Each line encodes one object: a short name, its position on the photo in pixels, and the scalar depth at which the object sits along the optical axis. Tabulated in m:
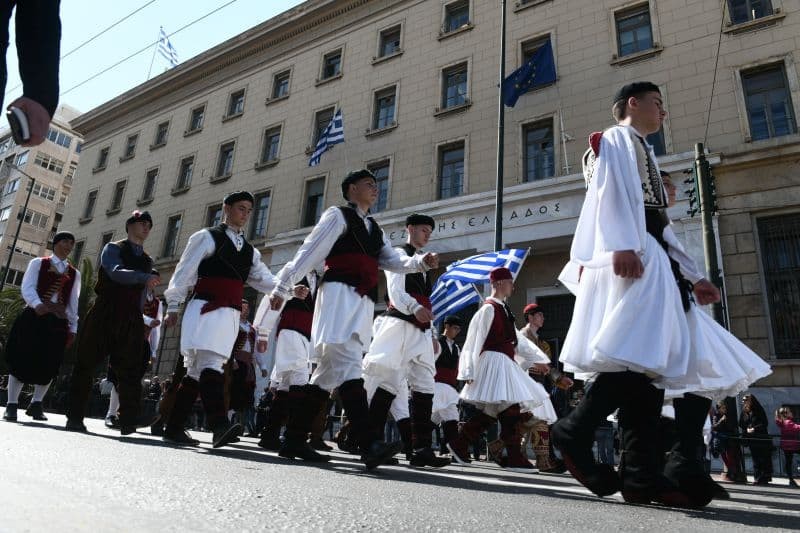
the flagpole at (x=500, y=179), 10.91
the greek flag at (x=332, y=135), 16.22
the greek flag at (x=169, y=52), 32.45
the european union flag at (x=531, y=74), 13.88
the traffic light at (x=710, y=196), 8.46
